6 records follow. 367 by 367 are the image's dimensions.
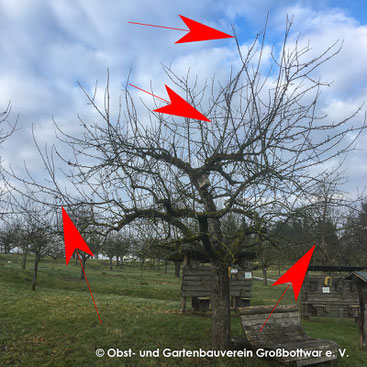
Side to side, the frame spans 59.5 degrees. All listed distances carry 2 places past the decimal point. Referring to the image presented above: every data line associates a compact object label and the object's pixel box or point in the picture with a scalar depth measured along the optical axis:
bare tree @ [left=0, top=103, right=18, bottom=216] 7.09
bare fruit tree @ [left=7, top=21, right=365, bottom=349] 5.69
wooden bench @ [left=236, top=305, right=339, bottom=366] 6.08
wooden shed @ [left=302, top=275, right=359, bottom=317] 13.12
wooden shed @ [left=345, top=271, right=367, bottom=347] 8.30
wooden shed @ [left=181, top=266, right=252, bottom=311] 11.28
